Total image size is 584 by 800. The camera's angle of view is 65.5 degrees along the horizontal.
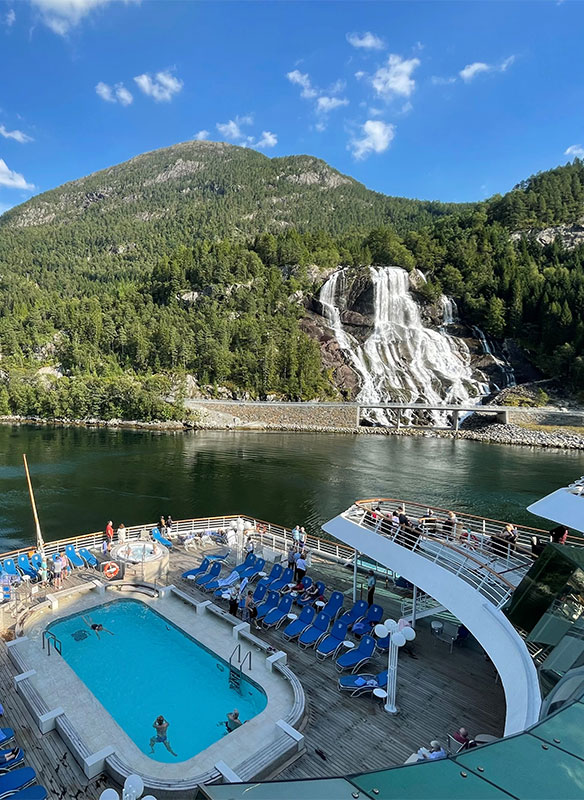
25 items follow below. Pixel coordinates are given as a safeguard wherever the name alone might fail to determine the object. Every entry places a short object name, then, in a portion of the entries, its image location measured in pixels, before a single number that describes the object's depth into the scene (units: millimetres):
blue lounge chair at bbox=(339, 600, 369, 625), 11492
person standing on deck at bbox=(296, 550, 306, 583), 14430
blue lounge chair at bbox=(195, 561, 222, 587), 14297
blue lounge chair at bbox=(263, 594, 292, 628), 11953
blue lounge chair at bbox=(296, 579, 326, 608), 12914
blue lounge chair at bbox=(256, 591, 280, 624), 12559
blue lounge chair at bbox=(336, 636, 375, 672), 10062
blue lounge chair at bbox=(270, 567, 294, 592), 13633
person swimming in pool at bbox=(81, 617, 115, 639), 12344
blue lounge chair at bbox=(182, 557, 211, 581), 14734
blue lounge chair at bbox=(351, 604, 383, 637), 11273
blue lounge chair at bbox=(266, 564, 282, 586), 14305
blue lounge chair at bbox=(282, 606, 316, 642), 11438
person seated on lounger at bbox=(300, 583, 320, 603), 13031
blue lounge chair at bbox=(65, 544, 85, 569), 15883
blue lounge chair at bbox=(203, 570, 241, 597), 13714
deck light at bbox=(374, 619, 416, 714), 8303
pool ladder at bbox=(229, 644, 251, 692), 10148
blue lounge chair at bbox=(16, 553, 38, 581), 14617
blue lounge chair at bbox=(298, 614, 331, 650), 11091
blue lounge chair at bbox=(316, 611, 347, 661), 10641
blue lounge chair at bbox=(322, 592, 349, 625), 11922
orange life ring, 14953
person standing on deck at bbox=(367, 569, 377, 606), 12555
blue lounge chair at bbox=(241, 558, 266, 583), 14695
